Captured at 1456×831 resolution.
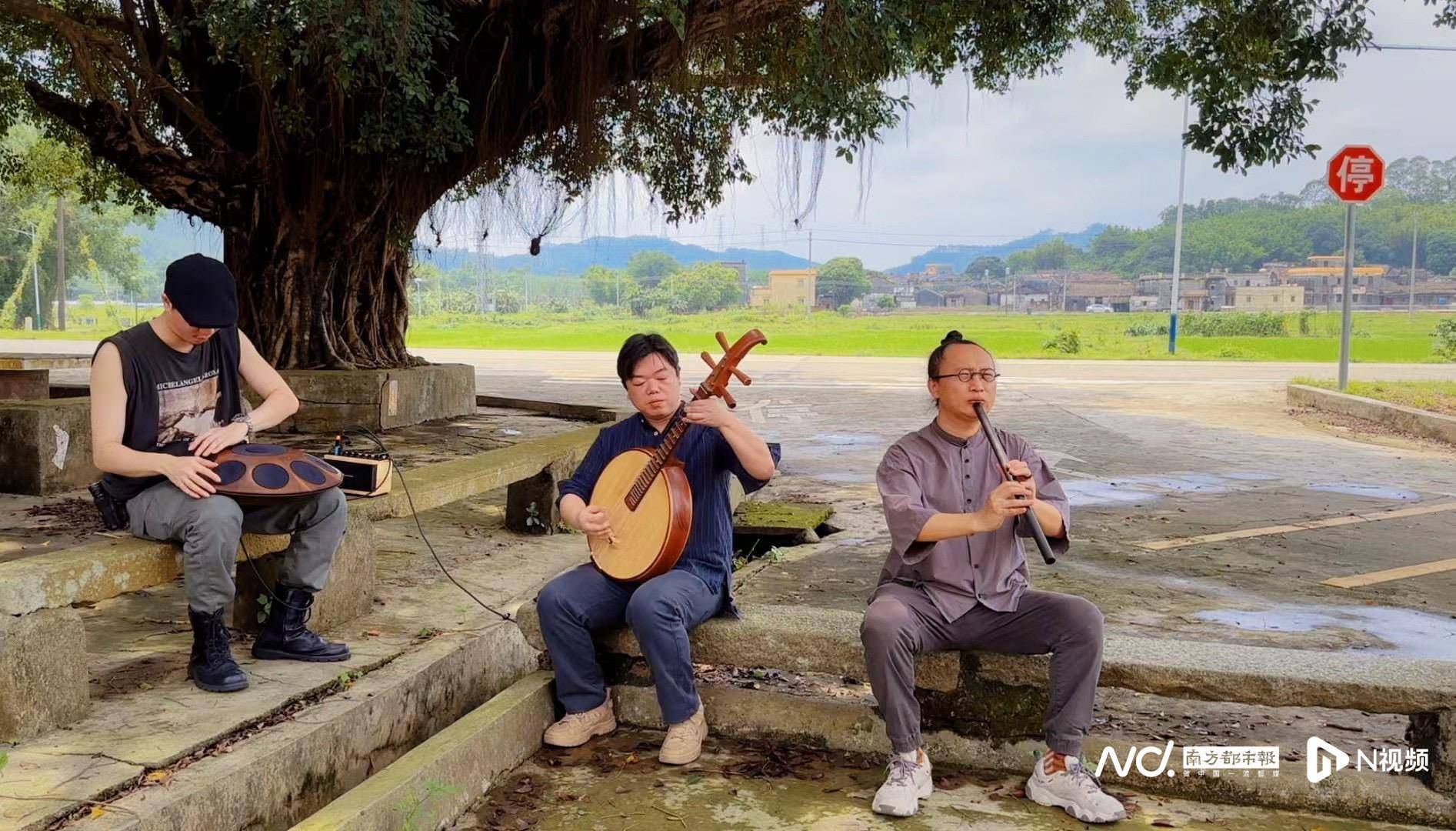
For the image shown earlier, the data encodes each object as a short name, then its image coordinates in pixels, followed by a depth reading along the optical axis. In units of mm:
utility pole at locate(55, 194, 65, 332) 45156
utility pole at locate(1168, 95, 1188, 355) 32000
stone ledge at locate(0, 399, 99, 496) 7039
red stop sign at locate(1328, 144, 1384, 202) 16062
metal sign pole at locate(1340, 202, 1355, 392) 15625
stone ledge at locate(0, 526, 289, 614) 3209
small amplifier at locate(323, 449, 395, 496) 4582
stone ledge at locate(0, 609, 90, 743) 3174
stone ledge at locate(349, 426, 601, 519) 4828
